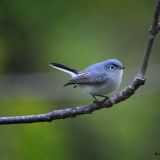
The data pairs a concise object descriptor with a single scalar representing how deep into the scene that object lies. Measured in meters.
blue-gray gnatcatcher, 7.12
